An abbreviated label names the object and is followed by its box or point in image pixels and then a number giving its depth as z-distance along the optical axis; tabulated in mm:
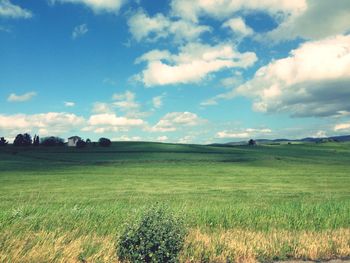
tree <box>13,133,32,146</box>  111812
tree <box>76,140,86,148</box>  112250
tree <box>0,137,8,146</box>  109881
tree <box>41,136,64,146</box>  115750
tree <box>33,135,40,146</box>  114581
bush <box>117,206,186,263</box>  10195
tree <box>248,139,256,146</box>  146450
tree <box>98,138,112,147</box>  117938
